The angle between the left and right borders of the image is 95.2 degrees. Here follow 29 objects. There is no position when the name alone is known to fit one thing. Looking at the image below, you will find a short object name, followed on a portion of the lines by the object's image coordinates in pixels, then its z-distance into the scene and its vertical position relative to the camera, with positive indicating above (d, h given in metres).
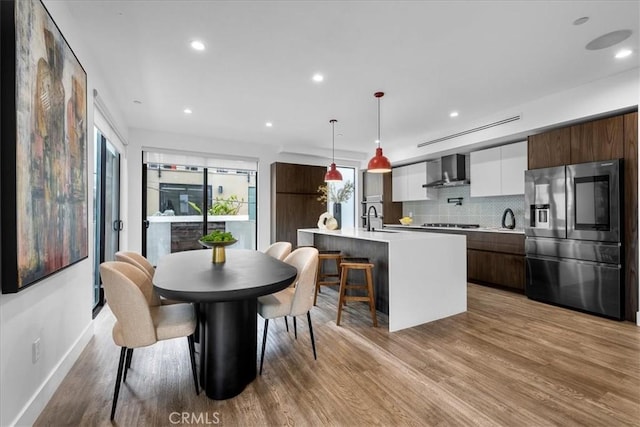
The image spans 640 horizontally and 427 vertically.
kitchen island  2.94 -0.66
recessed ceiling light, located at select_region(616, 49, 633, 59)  2.69 +1.50
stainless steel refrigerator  3.19 -0.28
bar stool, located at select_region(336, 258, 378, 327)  3.00 -0.76
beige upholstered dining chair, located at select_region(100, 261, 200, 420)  1.63 -0.64
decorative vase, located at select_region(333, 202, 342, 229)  7.45 +0.07
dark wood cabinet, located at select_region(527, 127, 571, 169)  3.65 +0.85
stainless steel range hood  5.36 +0.81
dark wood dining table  1.57 -0.62
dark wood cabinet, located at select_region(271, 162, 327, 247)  6.01 +0.32
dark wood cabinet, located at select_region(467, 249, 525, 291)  4.21 -0.84
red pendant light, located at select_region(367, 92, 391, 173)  3.62 +0.64
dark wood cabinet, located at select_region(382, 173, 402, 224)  6.84 +0.32
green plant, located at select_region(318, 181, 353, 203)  4.71 +0.32
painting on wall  1.38 +0.39
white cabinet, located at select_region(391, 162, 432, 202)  6.06 +0.70
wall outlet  1.66 -0.77
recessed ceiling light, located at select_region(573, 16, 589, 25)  2.22 +1.48
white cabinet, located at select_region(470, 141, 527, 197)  4.42 +0.71
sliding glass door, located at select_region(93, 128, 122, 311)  3.56 +0.14
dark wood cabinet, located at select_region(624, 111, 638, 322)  3.08 +0.00
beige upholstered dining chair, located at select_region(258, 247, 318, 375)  2.20 -0.67
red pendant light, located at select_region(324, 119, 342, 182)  4.55 +0.62
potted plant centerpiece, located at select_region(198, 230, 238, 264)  2.38 -0.22
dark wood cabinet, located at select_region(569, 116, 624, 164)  3.21 +0.84
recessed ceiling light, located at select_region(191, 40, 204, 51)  2.50 +1.49
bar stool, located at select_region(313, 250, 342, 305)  3.61 -0.51
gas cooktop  5.34 -0.21
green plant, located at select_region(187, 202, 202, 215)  5.65 +0.17
